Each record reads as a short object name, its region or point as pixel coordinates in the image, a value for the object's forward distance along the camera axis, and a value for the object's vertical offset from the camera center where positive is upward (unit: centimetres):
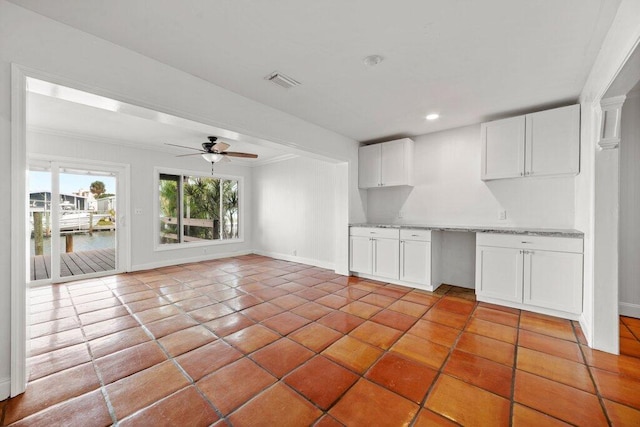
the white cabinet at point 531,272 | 285 -71
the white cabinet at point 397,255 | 389 -71
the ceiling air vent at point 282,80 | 259 +133
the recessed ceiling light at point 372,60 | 229 +134
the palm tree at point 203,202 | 620 +18
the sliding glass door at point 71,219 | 437 -18
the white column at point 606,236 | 224 -21
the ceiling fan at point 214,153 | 458 +102
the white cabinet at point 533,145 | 306 +85
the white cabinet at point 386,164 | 442 +83
